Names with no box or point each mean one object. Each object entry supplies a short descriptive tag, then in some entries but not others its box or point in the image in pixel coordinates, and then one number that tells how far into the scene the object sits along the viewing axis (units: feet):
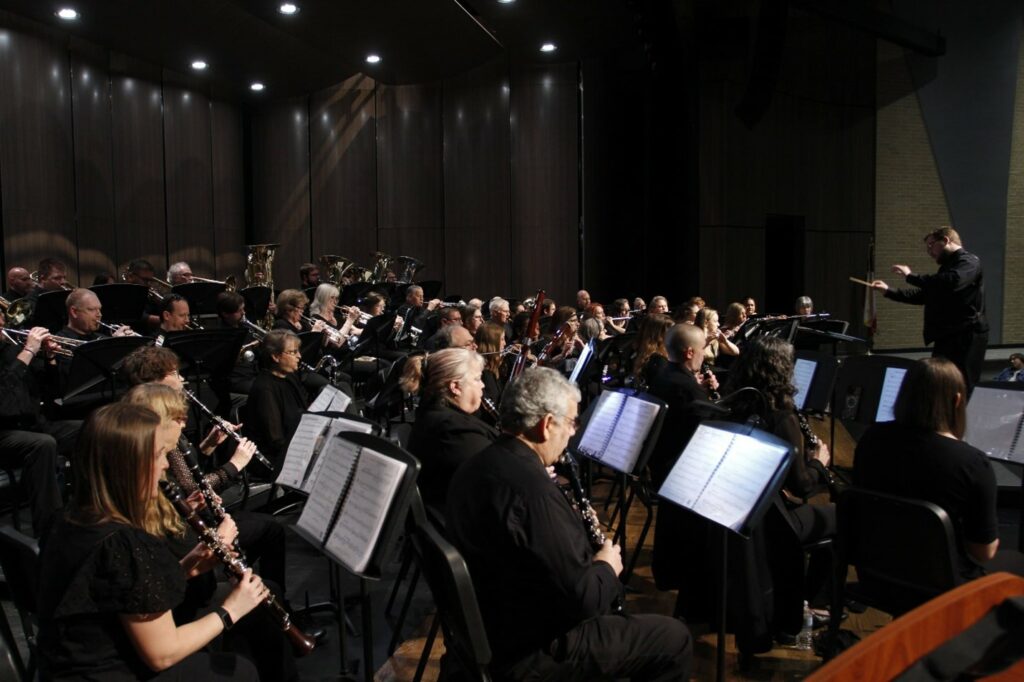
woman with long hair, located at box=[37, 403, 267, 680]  6.32
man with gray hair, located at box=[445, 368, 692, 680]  7.09
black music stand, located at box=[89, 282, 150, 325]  21.24
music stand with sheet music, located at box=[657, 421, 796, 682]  8.42
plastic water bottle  11.12
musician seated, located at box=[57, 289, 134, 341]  17.74
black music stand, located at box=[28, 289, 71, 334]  19.86
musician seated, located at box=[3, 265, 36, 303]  24.32
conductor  19.86
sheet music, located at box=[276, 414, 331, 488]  11.21
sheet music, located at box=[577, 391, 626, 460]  11.92
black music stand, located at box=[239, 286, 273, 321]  27.50
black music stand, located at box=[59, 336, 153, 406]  15.67
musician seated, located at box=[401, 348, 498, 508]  10.83
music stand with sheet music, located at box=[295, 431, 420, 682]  7.30
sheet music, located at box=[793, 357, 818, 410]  16.46
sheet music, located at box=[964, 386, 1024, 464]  11.71
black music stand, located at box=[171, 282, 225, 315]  24.81
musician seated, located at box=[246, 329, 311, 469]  15.24
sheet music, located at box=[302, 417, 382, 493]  9.02
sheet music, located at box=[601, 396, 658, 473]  11.07
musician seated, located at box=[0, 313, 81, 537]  14.26
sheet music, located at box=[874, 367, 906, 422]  15.79
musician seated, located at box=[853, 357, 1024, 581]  8.63
